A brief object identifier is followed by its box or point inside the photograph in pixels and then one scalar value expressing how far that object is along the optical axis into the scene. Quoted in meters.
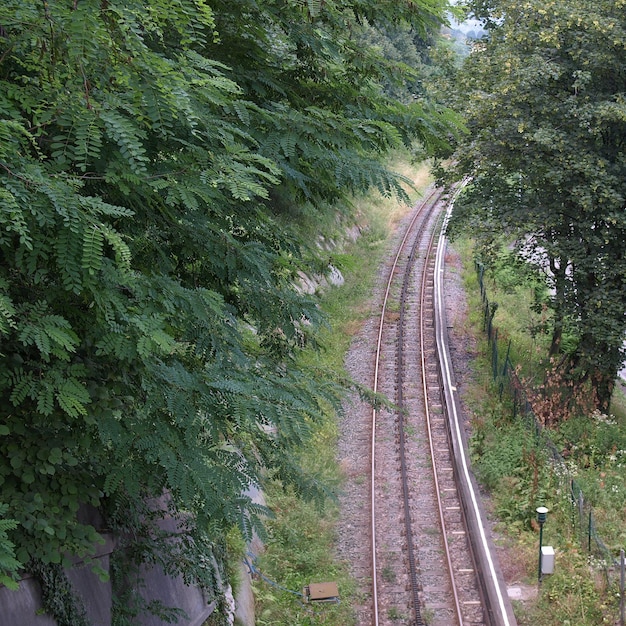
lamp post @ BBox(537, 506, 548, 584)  12.83
